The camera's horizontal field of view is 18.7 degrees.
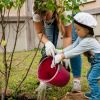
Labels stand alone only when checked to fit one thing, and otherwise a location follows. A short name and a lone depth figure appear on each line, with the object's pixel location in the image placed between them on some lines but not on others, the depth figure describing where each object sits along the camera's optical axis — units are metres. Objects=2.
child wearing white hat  2.60
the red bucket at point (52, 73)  2.72
